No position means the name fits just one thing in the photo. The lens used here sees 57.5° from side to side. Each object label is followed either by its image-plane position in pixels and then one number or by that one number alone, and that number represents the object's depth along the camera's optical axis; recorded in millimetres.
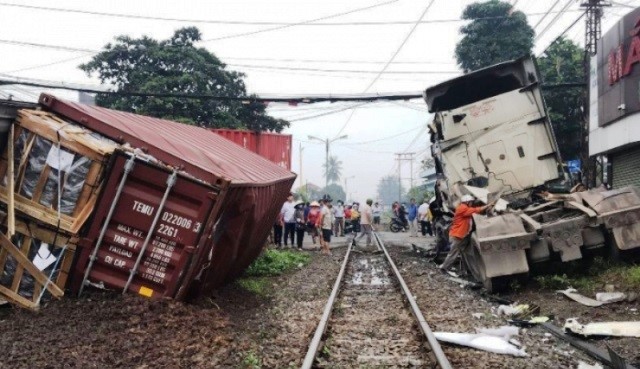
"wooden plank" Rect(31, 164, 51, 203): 6742
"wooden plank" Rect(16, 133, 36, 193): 6809
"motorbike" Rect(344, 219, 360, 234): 31188
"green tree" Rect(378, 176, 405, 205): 174500
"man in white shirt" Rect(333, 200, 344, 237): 27219
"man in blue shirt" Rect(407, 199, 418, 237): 28625
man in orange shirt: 10383
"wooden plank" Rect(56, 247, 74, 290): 6617
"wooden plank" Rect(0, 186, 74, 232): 6586
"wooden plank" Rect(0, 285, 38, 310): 6613
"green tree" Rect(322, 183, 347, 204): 138375
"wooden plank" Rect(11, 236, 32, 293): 6645
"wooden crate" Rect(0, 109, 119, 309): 6609
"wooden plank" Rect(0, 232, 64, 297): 6566
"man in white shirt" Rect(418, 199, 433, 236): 25547
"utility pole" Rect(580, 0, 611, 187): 19484
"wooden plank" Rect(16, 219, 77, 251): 6617
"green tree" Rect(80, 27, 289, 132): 27516
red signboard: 12055
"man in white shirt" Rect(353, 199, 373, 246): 19703
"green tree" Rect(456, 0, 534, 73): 31094
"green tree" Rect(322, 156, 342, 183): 146725
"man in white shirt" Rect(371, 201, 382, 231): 34406
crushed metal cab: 8727
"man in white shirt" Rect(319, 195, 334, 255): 19016
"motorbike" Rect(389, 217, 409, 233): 33969
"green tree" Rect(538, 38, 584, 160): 26734
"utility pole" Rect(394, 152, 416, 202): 92838
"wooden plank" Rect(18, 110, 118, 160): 6656
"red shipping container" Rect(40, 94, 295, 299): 6688
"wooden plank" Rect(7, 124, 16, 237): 6288
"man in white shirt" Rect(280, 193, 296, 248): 18844
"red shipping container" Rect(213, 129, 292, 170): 19359
